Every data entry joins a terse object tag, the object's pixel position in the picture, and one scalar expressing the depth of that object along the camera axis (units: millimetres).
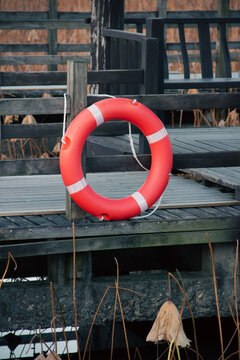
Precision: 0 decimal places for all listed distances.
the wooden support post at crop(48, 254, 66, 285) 7278
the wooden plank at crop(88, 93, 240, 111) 7819
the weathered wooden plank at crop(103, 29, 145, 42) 9361
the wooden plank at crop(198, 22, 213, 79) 11782
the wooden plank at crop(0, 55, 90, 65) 14057
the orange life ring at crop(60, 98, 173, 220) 7058
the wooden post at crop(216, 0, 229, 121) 14414
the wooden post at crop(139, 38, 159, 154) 8758
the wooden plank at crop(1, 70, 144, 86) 8419
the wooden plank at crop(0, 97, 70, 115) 7046
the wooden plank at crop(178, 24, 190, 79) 11772
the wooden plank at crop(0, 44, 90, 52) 16885
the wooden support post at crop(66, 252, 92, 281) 7260
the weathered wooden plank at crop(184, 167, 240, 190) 8080
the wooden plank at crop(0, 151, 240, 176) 7201
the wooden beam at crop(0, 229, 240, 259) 7011
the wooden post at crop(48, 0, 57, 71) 17016
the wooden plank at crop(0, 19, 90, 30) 16244
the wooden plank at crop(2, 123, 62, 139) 7302
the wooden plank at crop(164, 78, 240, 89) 11021
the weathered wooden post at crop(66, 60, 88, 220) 7011
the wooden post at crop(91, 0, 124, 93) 10899
